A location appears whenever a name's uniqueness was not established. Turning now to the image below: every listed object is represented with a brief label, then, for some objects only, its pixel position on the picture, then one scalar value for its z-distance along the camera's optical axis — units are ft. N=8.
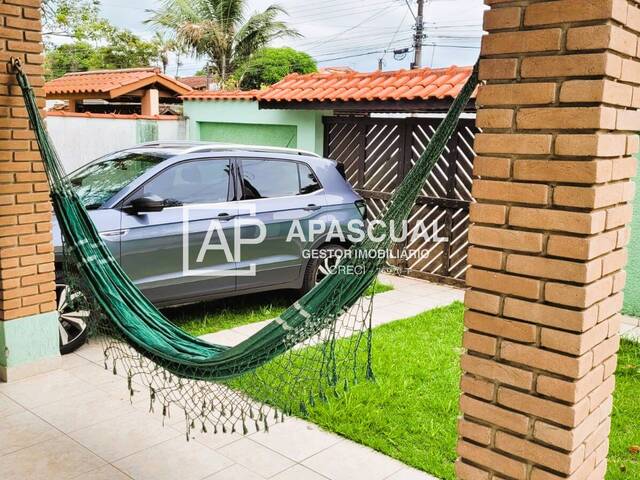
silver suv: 16.61
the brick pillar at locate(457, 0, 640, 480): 5.57
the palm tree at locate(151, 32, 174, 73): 91.26
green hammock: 7.67
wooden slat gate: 23.88
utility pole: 74.59
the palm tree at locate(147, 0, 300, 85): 73.82
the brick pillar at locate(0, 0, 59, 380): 12.85
